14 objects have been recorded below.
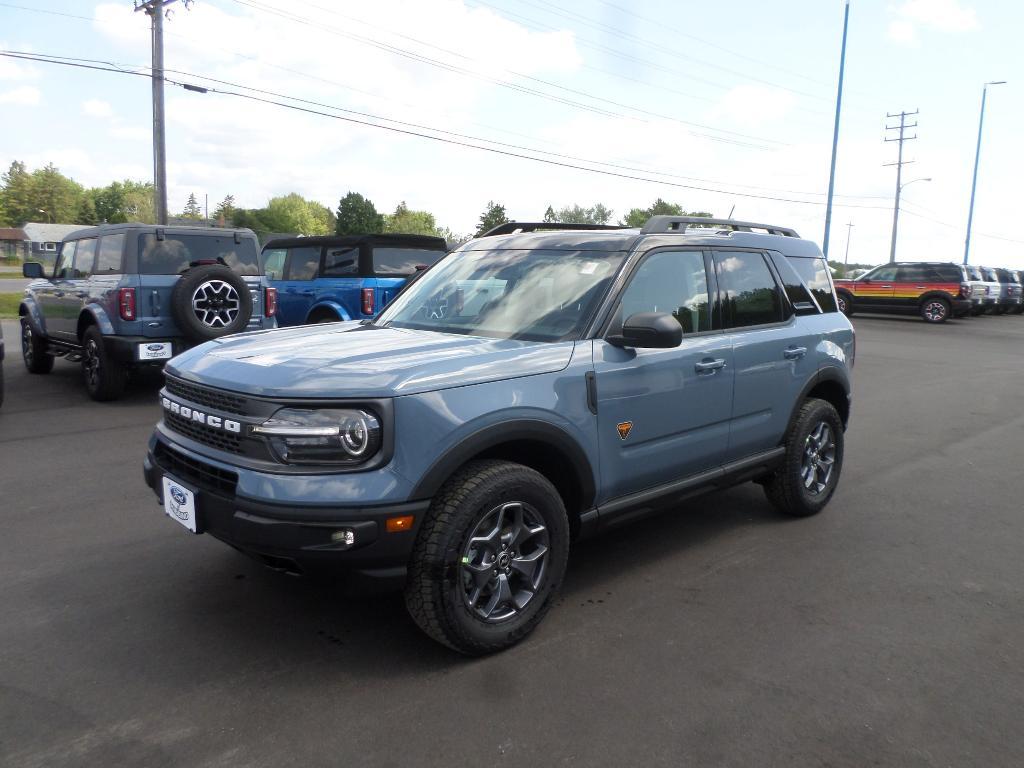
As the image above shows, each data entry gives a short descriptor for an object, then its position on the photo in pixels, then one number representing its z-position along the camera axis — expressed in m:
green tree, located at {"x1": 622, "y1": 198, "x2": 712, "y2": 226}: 80.50
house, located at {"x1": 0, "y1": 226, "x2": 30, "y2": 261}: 95.81
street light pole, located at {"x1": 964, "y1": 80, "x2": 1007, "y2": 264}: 45.69
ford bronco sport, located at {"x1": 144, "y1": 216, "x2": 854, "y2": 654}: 2.92
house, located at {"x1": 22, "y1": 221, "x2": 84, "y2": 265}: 92.44
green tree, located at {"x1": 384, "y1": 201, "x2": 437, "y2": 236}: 107.00
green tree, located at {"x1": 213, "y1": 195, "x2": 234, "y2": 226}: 97.31
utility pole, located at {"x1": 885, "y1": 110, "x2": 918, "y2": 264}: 56.97
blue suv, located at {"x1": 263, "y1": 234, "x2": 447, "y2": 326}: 10.78
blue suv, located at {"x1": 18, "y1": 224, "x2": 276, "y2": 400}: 8.44
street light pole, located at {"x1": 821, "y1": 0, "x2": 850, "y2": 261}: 30.44
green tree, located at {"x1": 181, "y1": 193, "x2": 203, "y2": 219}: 122.31
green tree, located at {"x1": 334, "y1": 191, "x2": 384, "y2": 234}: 94.69
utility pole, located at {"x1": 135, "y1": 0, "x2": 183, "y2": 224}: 21.02
